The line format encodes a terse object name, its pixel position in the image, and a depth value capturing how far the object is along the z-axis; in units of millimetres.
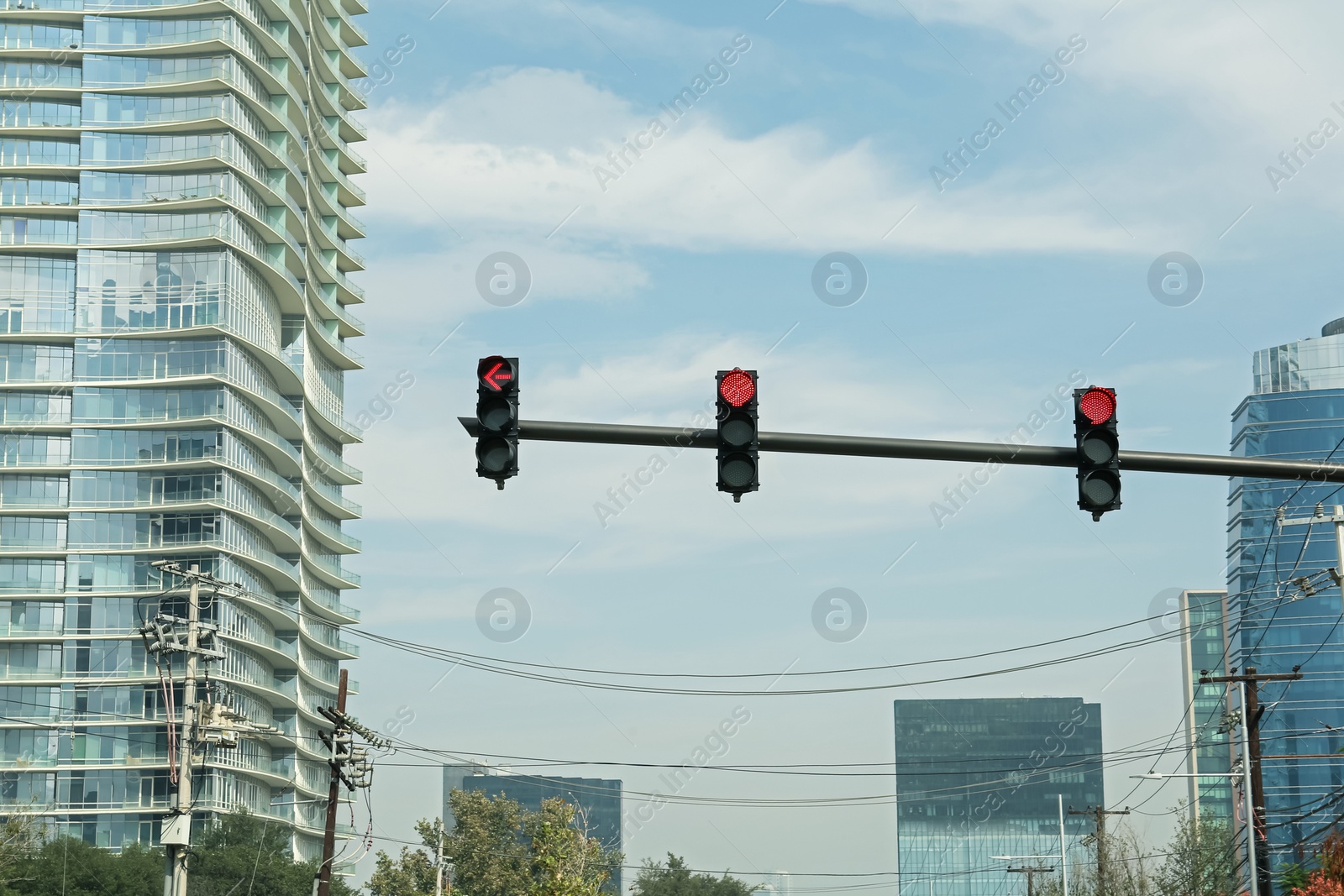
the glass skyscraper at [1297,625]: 189600
